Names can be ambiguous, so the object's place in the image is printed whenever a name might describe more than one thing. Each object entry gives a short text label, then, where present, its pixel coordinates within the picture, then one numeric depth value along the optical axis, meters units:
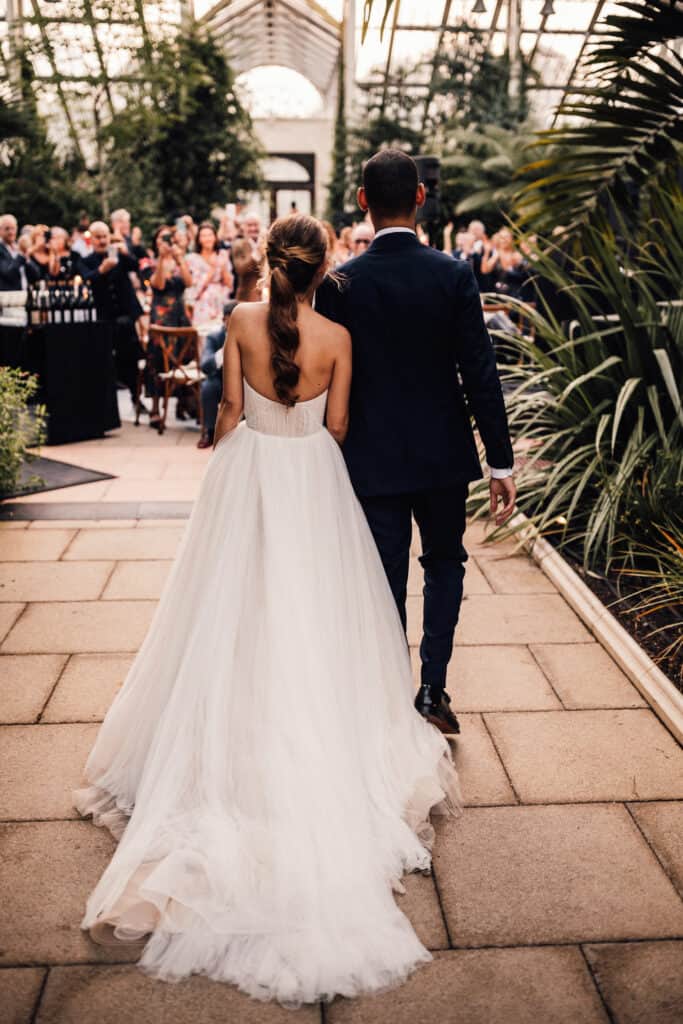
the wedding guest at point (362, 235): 9.63
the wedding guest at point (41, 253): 10.58
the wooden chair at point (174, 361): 8.05
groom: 2.61
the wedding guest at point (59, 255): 10.46
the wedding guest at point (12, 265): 9.63
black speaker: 8.83
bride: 2.01
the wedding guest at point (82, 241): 11.60
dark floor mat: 6.23
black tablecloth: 7.59
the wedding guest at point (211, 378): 7.29
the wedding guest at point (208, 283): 8.33
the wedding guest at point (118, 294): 9.08
